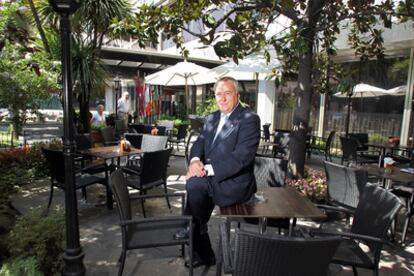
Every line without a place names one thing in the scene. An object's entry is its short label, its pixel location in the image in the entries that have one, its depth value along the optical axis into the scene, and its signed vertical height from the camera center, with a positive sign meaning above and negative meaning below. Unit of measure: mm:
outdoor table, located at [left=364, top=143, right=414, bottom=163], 6090 -587
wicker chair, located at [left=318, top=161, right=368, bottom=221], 3332 -773
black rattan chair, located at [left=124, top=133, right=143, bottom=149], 6047 -626
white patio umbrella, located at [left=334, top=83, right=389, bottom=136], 7738 +670
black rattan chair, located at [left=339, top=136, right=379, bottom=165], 6276 -745
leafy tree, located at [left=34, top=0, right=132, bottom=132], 7055 +1716
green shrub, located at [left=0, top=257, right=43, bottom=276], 1899 -1057
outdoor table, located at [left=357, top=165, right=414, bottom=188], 3577 -705
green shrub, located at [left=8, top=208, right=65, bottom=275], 2391 -1094
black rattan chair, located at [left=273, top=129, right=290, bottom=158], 6680 -669
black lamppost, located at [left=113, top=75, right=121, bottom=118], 9680 +745
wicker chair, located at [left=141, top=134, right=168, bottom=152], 5445 -613
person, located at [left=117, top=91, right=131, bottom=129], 10141 +15
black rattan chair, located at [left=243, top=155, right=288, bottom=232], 3457 -666
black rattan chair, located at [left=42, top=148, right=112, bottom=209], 3816 -954
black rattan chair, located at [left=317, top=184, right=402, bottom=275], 2142 -826
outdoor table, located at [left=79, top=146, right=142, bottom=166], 4348 -685
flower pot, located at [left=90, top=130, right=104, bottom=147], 8370 -824
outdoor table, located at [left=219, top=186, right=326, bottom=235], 2213 -731
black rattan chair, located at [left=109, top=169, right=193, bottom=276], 2363 -1043
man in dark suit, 2410 -408
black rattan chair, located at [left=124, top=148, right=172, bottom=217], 3838 -826
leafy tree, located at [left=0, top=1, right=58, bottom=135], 2867 +364
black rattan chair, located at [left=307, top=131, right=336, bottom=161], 7315 -812
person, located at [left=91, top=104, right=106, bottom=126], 9539 -365
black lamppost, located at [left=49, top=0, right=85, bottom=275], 2377 -593
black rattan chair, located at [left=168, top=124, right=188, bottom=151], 8178 -637
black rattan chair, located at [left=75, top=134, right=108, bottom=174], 4906 -882
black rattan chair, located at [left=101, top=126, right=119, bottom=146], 6520 -639
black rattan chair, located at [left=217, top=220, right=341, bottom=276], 1484 -711
